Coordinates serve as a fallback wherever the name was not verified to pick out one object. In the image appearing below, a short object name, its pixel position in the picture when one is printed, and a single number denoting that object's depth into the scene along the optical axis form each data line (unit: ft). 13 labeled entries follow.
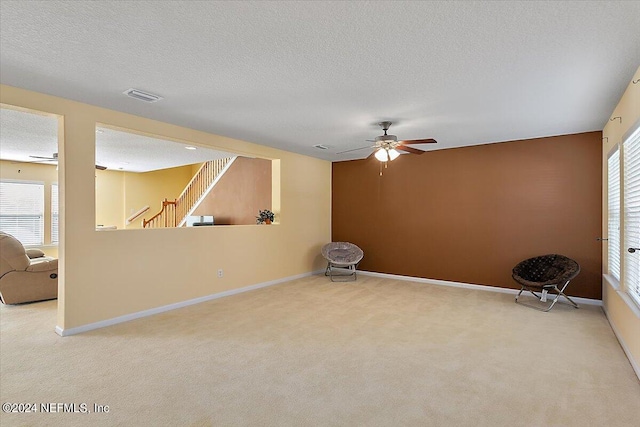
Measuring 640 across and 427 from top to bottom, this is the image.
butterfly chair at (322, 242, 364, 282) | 21.09
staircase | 27.43
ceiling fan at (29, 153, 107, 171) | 20.92
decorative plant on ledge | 19.63
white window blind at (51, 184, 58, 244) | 24.43
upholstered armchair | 14.73
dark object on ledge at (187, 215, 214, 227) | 25.17
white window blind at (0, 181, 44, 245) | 22.67
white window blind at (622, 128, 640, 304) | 9.47
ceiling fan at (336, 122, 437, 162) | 13.70
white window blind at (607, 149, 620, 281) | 12.15
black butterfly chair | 14.06
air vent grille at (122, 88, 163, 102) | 10.43
